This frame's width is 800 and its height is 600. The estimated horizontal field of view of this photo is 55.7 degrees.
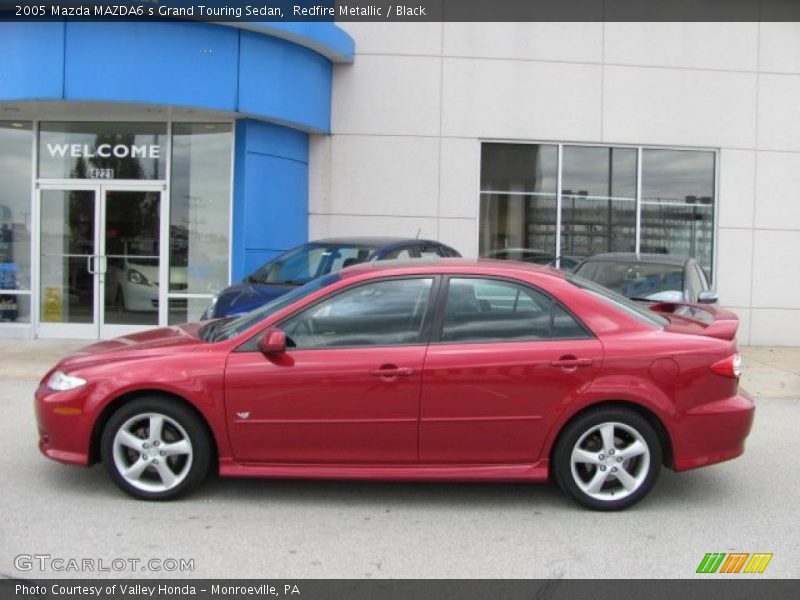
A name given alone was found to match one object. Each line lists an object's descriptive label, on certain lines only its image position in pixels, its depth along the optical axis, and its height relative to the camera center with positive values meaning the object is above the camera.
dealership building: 11.46 +1.64
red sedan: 4.46 -0.78
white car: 11.61 -0.33
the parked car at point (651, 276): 8.06 -0.06
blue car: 8.39 +0.03
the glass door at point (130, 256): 11.55 +0.04
